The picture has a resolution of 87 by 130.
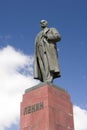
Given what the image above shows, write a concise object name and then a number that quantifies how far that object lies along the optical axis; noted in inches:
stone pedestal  475.5
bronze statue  539.2
